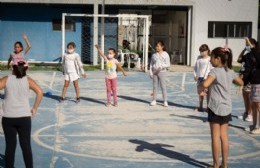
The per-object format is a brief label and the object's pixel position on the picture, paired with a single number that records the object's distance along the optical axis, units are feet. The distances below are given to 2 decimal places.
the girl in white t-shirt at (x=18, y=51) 40.75
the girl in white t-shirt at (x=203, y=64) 39.34
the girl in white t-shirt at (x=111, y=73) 42.80
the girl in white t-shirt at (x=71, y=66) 43.50
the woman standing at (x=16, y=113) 21.44
